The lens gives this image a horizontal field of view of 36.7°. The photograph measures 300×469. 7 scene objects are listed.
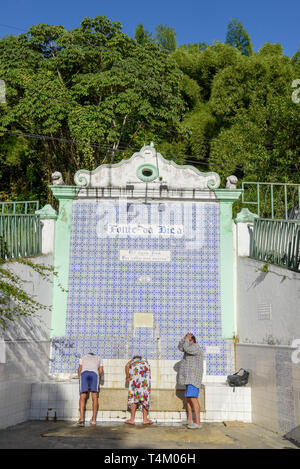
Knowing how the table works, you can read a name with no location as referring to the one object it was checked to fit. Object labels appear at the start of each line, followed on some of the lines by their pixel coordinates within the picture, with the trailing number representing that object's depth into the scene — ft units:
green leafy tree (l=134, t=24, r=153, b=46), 90.55
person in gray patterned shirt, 23.11
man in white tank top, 23.53
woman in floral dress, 23.56
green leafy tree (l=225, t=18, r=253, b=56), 103.04
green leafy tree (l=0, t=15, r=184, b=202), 51.72
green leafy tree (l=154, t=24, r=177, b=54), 98.99
